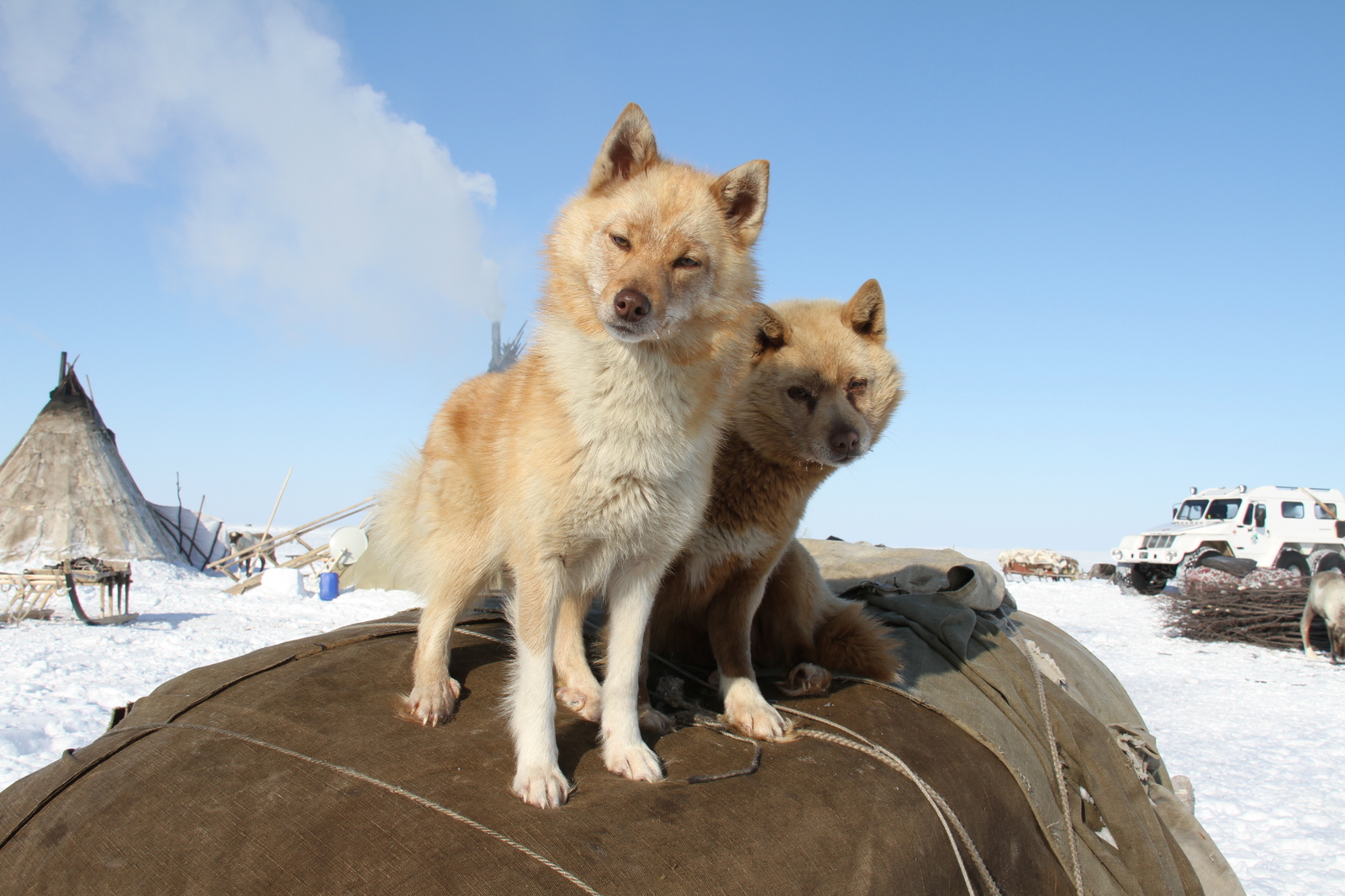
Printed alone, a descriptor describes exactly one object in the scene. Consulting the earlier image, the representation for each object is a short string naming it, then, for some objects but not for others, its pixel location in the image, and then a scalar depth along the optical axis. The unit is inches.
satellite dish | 762.8
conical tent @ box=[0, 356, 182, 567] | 740.6
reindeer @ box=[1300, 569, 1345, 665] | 464.1
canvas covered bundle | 73.9
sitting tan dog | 123.6
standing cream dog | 95.7
